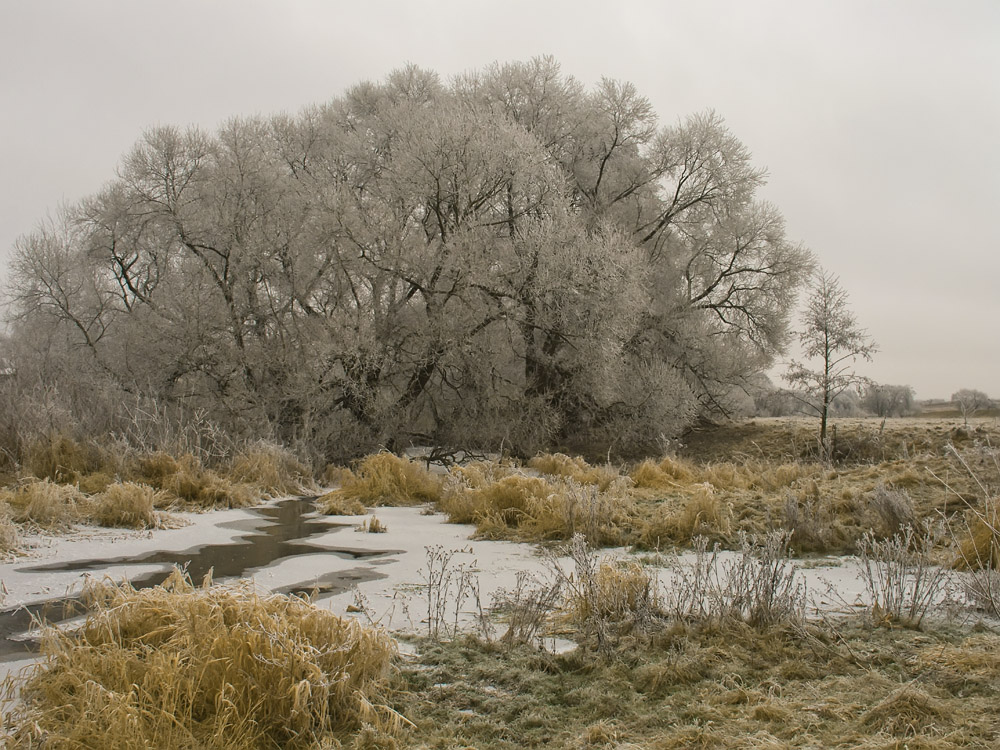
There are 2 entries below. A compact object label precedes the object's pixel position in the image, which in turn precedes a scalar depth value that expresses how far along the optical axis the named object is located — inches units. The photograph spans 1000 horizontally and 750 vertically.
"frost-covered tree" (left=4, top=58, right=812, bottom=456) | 677.3
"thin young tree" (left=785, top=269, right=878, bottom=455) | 780.0
